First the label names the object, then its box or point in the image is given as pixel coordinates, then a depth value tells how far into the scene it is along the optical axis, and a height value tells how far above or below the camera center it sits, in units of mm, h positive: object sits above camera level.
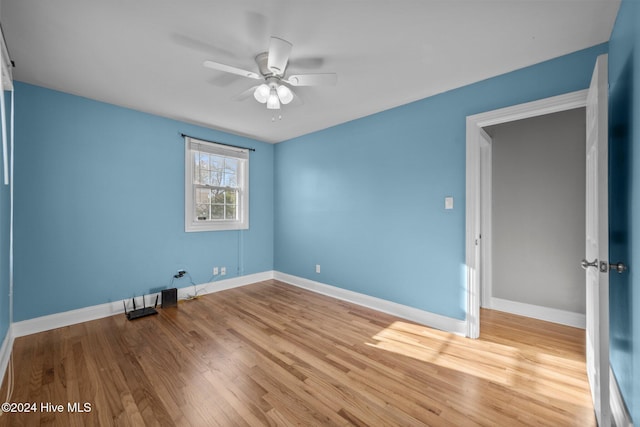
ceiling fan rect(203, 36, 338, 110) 1795 +1067
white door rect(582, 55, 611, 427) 1326 -157
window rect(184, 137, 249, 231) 3809 +427
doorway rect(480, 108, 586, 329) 2898 -31
